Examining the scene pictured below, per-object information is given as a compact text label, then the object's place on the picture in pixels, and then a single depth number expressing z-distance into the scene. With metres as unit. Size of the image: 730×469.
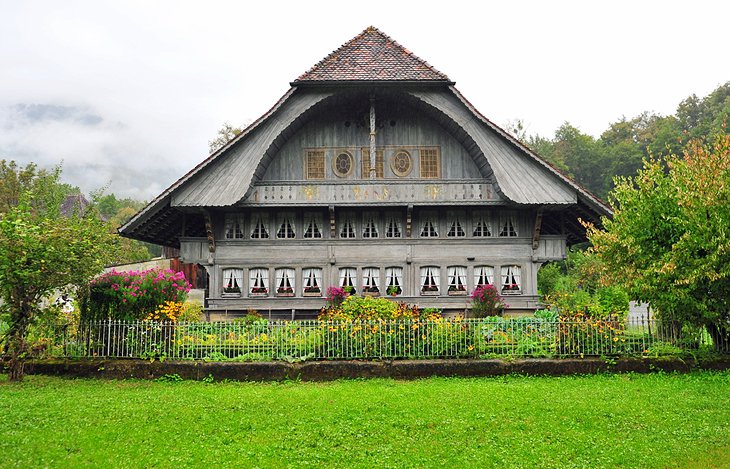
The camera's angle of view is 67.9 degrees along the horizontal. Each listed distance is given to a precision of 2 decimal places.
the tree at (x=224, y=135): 45.06
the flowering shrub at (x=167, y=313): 13.35
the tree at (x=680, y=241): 11.91
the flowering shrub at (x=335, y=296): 20.31
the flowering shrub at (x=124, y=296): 13.24
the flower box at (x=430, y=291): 21.80
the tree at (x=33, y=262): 11.41
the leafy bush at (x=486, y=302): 19.67
